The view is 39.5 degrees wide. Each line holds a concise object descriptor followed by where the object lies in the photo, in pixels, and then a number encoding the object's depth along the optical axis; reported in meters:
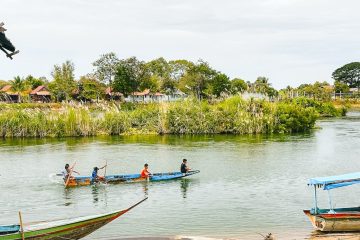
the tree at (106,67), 71.50
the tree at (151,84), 75.00
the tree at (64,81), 73.94
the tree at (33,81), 85.54
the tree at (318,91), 88.00
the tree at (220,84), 74.81
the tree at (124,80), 70.06
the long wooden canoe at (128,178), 21.25
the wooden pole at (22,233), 10.55
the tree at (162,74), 87.44
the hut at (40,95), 80.18
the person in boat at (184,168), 22.00
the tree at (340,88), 100.07
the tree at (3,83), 96.25
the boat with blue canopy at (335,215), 13.23
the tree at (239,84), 84.90
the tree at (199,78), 78.19
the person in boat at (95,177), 21.14
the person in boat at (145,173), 21.39
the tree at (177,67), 93.88
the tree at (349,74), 117.06
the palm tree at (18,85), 77.06
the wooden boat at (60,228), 10.77
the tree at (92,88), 72.19
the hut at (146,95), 81.81
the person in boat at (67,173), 21.07
